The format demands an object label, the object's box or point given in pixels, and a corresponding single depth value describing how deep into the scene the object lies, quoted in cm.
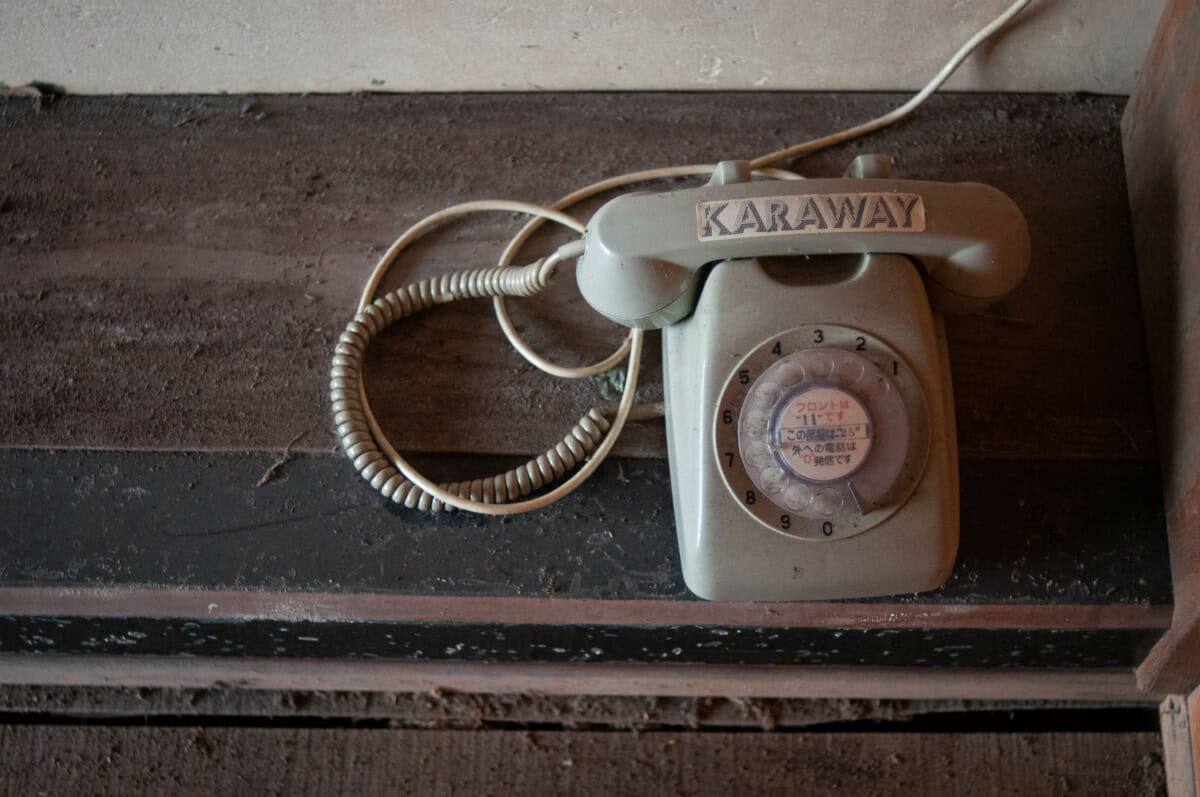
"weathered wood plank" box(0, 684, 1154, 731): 88
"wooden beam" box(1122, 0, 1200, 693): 69
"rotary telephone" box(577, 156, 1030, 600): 62
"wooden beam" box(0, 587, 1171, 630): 73
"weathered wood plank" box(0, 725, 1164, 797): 86
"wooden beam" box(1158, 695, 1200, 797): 81
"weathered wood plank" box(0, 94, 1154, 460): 78
